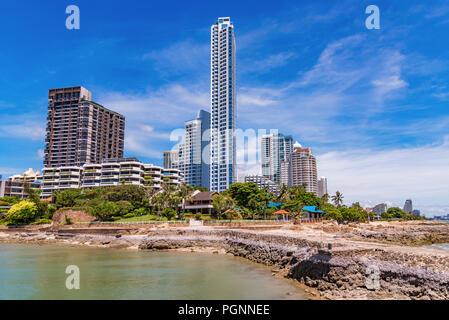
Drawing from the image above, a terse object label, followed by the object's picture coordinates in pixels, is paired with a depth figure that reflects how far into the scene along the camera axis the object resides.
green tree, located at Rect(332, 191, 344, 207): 111.31
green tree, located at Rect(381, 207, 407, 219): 131.50
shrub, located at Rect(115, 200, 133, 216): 73.19
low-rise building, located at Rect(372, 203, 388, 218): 195.98
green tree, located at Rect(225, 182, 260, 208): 76.94
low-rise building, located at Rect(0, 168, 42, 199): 126.19
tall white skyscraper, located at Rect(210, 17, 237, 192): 153.00
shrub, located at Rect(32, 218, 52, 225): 72.06
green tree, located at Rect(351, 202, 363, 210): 109.91
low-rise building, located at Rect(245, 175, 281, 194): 196.25
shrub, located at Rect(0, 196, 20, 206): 94.41
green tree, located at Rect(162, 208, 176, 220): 65.59
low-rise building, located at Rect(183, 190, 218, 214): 79.31
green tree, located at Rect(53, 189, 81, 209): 84.81
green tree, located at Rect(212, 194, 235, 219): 67.50
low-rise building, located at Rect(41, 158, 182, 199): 114.69
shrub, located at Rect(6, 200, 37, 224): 71.38
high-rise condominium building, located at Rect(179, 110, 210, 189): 197.50
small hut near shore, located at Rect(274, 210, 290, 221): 73.79
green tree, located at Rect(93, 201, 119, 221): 68.25
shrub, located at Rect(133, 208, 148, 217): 76.25
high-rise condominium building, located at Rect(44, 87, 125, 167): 152.00
